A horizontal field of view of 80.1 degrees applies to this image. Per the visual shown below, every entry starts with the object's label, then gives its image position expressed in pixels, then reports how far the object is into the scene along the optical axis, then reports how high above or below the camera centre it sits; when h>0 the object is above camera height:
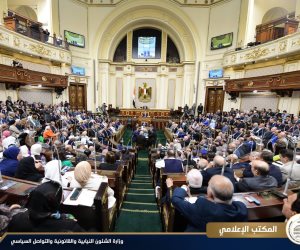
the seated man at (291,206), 1.36 -0.83
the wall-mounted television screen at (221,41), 13.89 +5.02
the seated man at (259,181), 2.28 -0.97
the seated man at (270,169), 2.63 -0.94
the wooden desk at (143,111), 15.26 -0.99
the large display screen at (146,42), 17.44 +5.71
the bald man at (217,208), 1.38 -0.83
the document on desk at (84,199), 1.83 -1.06
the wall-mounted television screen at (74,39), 14.06 +4.81
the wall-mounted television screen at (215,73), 14.29 +2.47
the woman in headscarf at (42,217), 1.27 -0.87
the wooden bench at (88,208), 1.81 -1.12
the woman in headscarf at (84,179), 2.13 -0.99
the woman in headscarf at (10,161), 2.82 -1.07
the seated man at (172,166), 3.42 -1.22
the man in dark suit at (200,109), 15.22 -0.51
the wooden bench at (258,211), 1.83 -1.09
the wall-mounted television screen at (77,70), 14.40 +2.28
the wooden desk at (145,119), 12.64 -1.34
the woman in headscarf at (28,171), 2.58 -1.08
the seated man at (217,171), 2.52 -0.95
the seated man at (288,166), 2.77 -0.93
